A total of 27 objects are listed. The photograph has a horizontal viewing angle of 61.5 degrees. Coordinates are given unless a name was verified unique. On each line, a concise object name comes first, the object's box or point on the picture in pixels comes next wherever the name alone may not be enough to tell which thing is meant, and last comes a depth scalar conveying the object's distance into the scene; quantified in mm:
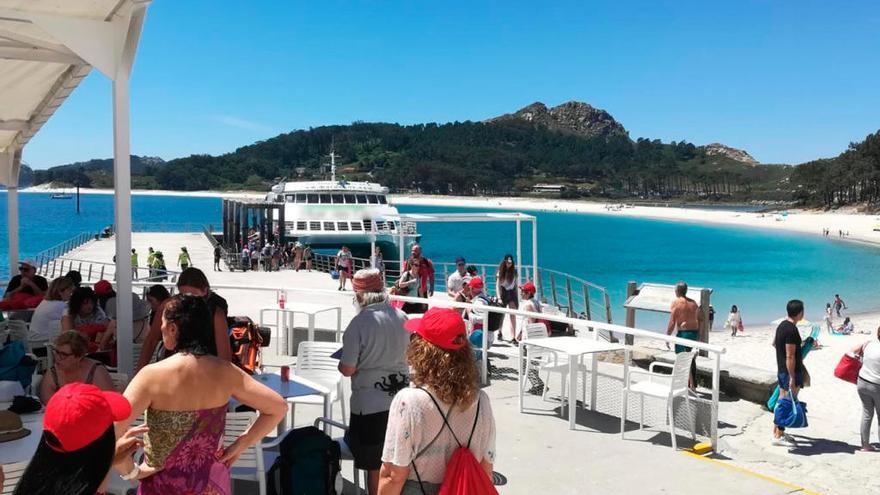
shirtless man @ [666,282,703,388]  9031
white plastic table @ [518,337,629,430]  6215
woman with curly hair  2580
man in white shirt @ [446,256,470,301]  11247
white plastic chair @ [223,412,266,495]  3650
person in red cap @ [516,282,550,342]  9305
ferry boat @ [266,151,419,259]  36688
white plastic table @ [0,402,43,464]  3481
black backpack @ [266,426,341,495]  3982
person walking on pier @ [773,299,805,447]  6785
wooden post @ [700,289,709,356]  9875
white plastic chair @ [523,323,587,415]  6746
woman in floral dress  2600
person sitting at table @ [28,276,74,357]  6777
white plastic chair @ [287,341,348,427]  5465
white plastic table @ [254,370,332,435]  4734
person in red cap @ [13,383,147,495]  1975
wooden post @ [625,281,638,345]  12746
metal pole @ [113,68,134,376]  5461
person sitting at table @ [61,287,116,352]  6125
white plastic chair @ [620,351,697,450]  6039
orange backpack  4883
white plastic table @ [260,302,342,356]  8201
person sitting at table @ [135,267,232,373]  4083
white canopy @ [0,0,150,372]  5066
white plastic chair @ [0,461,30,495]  3474
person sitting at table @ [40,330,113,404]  3941
